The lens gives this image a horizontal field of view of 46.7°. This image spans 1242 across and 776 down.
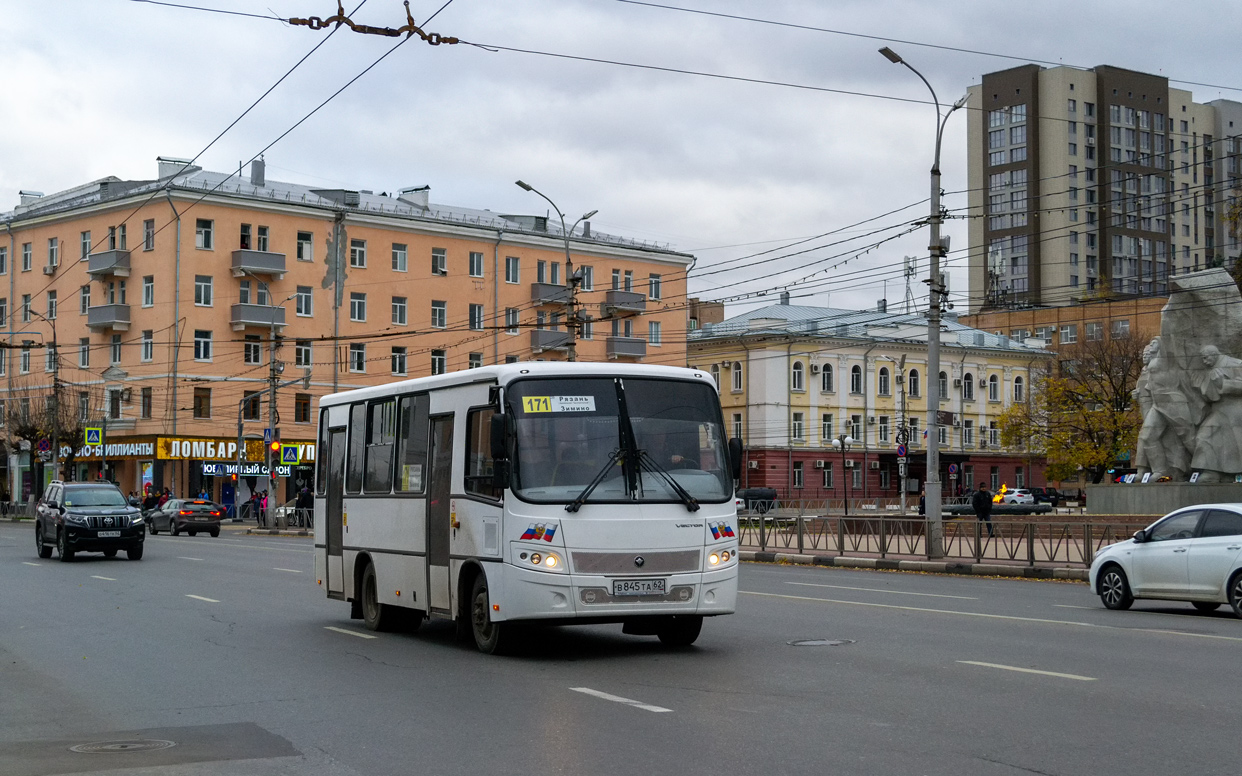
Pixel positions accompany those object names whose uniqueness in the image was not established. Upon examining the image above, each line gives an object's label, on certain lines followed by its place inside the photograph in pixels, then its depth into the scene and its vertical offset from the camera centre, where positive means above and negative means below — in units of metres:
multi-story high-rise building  125.00 +26.56
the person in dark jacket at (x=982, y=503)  38.34 -0.88
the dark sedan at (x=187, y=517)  54.66 -1.95
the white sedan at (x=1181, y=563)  17.88 -1.18
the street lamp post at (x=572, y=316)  35.28 +3.86
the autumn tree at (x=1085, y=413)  78.12 +3.22
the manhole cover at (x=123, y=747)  8.89 -1.75
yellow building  87.81 +4.66
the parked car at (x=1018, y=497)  80.00 -1.51
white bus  12.94 -0.31
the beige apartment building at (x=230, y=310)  70.56 +8.15
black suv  31.25 -1.23
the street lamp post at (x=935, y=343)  30.11 +2.69
